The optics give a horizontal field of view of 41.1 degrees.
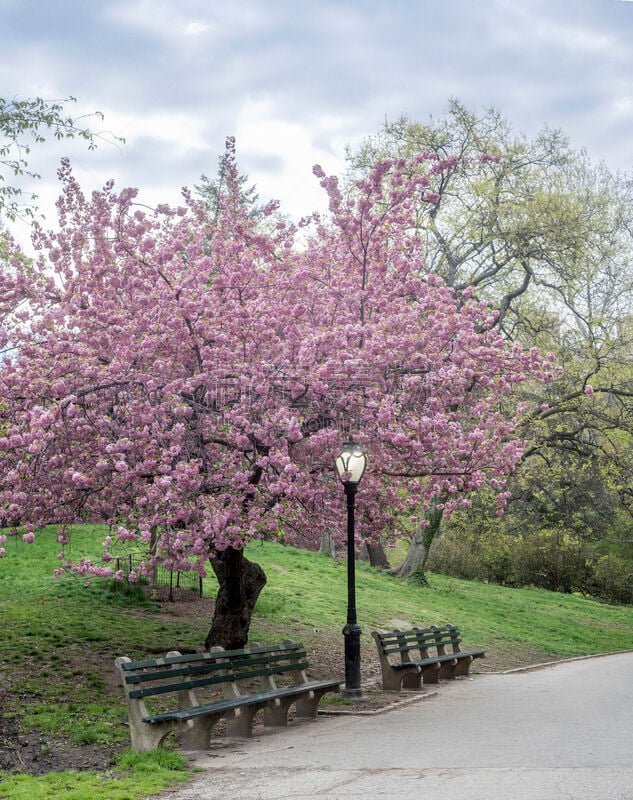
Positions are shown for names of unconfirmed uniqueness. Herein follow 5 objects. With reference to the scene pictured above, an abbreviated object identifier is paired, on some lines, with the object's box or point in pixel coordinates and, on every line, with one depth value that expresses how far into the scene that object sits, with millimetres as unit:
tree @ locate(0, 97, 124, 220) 11143
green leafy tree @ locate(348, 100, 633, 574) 23188
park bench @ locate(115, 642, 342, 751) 7398
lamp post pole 11375
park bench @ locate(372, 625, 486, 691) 12320
